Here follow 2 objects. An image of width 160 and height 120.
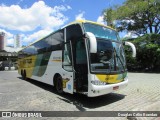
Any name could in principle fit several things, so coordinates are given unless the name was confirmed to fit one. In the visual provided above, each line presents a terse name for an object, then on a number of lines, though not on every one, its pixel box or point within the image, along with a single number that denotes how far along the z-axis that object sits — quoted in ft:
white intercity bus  14.69
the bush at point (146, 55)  51.31
